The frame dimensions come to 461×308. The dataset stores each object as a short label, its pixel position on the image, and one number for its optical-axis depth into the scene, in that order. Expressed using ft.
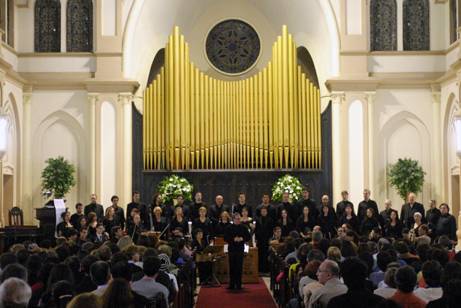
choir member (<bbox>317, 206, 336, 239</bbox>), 55.67
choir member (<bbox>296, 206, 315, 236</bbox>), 54.70
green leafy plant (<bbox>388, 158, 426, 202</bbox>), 69.15
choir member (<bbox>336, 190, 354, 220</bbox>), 57.90
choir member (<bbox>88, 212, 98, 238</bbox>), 50.60
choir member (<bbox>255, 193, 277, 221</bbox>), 57.36
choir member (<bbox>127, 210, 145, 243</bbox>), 52.31
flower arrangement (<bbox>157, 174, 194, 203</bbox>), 68.90
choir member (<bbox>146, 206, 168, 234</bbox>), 54.68
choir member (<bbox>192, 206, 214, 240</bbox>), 53.16
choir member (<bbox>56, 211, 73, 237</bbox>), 51.26
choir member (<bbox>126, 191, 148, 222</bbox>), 56.29
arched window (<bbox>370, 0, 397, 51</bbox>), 73.51
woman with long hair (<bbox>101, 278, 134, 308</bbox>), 19.71
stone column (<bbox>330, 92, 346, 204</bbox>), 70.64
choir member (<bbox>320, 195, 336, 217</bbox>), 55.77
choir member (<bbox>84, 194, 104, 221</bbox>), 60.18
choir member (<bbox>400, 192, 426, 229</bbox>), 56.51
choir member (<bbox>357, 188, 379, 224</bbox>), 56.80
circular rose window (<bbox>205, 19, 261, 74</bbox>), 80.33
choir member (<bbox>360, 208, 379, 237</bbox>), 53.62
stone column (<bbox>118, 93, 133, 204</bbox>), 70.69
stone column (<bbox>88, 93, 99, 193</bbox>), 70.64
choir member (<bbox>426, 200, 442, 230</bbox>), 55.90
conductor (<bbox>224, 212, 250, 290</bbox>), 49.70
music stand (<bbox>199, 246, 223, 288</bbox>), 49.92
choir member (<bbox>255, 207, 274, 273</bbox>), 56.85
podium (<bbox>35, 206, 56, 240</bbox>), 54.13
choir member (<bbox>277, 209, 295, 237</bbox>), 55.67
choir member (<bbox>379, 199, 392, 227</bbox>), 55.42
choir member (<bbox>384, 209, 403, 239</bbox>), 53.16
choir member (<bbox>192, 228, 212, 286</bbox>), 50.14
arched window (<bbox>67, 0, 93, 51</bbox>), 73.41
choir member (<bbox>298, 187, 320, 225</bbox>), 56.29
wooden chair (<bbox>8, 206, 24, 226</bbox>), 58.90
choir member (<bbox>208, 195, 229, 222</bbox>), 57.47
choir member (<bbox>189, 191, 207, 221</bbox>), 57.52
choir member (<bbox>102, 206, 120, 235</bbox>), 54.39
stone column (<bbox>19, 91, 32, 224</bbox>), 71.41
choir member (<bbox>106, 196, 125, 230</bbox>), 56.24
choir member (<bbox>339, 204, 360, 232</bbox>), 55.42
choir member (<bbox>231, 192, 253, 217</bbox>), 57.82
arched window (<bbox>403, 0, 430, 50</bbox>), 73.51
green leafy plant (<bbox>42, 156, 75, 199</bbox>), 69.26
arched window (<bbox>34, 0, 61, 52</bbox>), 73.50
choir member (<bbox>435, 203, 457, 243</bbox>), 52.85
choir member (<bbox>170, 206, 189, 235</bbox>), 52.78
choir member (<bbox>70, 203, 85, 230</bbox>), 54.39
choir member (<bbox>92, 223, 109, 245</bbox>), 47.57
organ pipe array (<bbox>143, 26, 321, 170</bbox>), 72.38
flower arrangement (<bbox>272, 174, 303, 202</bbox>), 69.00
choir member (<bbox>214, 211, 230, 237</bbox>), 51.93
